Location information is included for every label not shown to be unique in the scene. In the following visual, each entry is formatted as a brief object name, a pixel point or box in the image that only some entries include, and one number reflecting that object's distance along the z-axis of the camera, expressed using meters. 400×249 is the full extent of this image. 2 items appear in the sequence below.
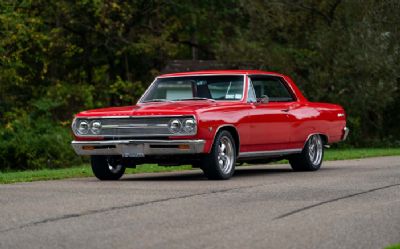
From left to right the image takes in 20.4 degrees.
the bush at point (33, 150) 35.56
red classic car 15.60
